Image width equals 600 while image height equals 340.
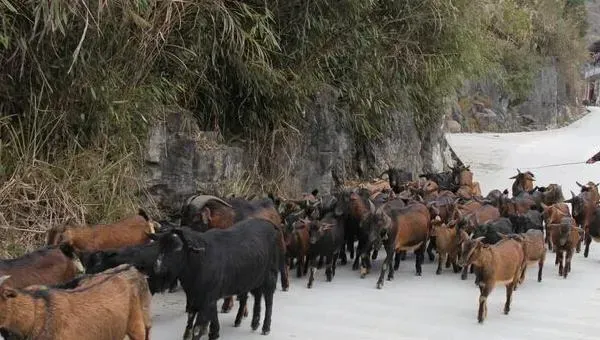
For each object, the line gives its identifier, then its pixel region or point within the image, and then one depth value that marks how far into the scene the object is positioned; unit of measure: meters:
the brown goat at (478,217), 7.90
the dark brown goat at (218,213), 6.88
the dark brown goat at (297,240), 7.37
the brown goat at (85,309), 3.75
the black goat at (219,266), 5.00
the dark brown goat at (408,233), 7.79
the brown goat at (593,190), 9.70
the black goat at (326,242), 7.33
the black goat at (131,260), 5.04
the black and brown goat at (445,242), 8.05
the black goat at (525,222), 8.53
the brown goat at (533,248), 7.21
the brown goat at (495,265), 6.26
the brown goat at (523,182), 11.52
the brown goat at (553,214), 8.92
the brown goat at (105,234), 5.75
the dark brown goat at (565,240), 8.08
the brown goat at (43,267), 4.70
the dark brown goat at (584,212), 9.39
